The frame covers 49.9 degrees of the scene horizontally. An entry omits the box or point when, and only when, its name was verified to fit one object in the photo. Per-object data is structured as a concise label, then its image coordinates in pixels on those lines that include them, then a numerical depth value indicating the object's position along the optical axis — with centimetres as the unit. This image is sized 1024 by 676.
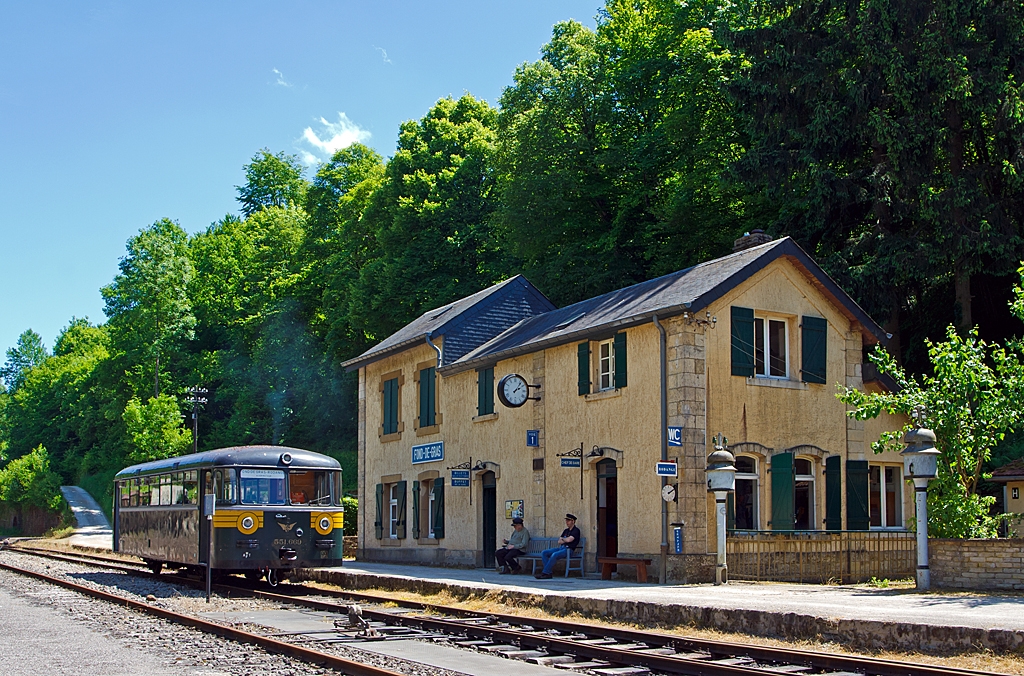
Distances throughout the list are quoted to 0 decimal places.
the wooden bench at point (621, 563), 1970
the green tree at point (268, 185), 7769
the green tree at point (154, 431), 4906
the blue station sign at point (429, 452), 2811
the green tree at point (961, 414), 1864
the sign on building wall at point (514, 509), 2453
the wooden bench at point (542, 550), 2177
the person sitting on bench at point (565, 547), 2131
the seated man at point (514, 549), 2262
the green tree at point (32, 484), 6347
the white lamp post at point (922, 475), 1700
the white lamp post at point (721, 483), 1873
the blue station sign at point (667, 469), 1931
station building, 2034
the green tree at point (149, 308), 6694
